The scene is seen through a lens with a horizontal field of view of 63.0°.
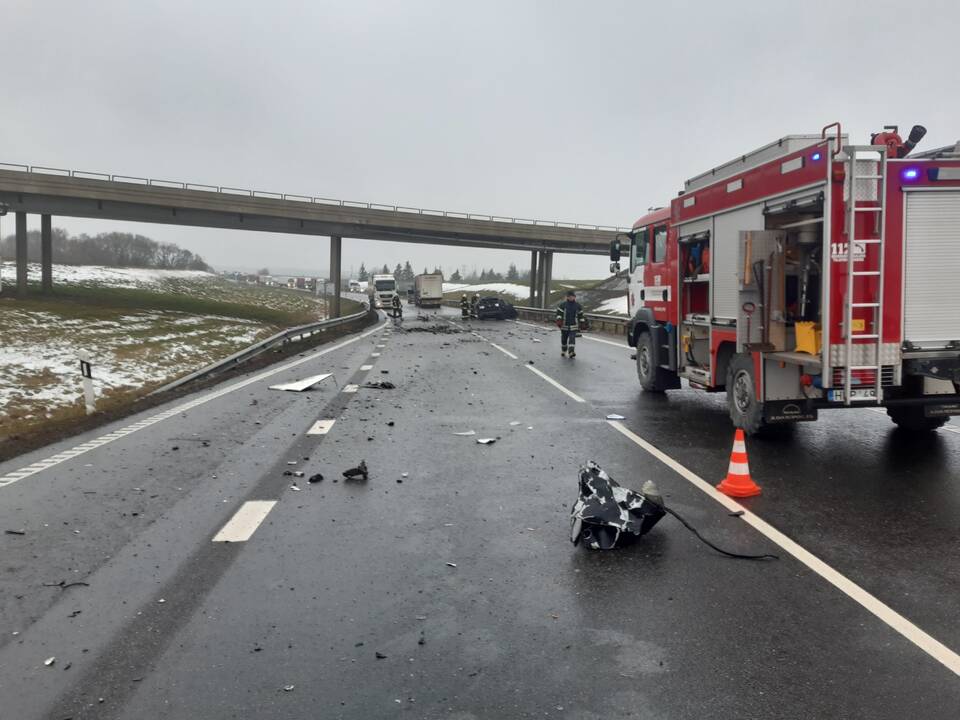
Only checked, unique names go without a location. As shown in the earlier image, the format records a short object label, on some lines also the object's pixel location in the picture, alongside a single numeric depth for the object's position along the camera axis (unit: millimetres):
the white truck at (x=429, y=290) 72188
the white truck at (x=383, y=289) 75188
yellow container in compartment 7773
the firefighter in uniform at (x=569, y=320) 20406
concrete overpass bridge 45312
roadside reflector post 11758
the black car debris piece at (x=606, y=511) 5410
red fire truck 7344
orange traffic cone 6688
